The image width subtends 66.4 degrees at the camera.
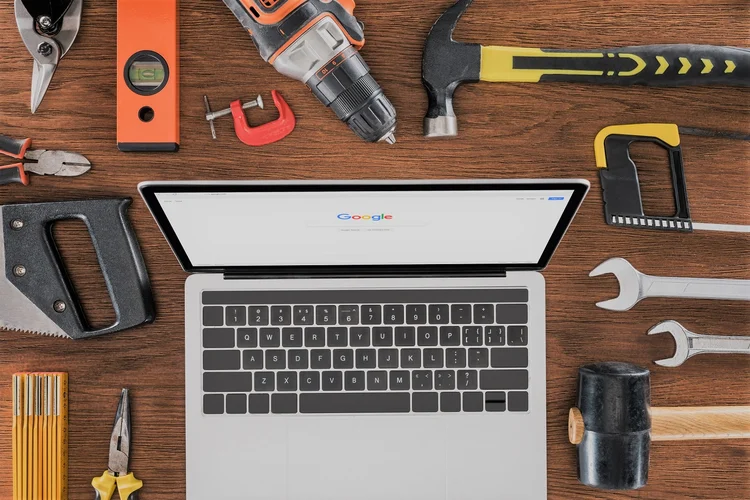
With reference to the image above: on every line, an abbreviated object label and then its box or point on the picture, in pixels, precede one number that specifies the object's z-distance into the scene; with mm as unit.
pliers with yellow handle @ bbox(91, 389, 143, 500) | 859
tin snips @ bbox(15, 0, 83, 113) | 847
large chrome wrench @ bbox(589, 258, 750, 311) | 883
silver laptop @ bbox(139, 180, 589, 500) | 848
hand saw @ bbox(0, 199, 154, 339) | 844
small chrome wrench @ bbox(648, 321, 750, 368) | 885
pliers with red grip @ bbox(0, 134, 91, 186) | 860
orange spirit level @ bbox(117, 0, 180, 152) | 842
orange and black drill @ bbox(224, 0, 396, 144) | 773
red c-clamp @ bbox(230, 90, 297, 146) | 855
